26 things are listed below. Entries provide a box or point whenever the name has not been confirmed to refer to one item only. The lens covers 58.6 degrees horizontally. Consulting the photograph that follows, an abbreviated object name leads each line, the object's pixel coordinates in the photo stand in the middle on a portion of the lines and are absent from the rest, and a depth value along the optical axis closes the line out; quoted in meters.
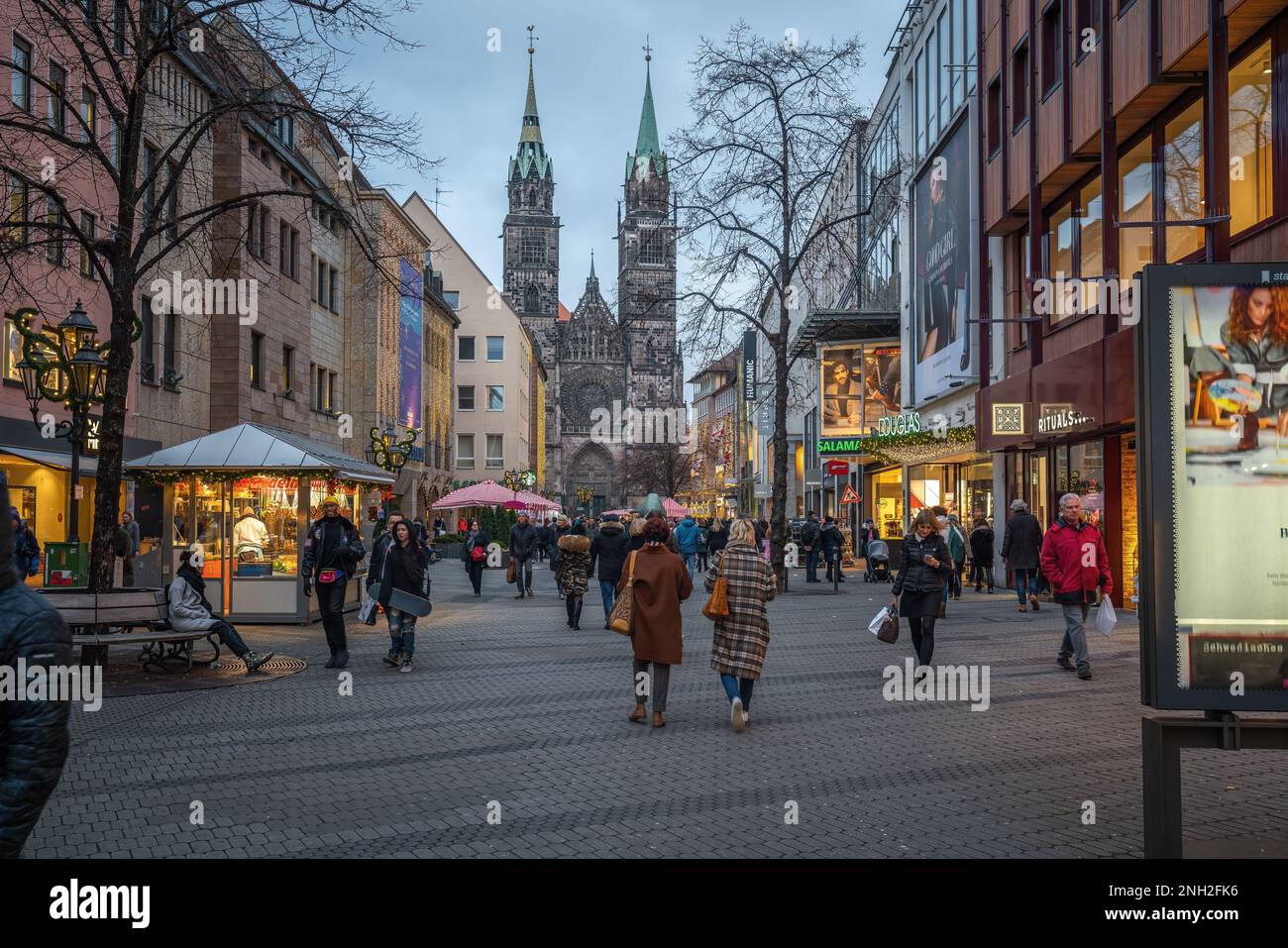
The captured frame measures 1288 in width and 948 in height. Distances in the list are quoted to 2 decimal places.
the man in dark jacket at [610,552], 18.69
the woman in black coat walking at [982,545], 24.52
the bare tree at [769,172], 24.39
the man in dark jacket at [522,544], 24.91
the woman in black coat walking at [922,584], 11.96
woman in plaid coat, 9.38
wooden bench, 11.65
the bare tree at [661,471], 111.94
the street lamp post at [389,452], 28.17
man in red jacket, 11.74
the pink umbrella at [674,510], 50.41
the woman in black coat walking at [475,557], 25.91
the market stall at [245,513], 18.23
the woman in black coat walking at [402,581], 13.19
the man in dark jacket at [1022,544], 19.64
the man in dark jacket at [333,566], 13.20
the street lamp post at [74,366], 14.19
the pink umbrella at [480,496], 32.81
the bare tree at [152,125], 11.77
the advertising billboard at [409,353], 49.91
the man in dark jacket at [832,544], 27.17
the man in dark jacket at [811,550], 30.03
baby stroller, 29.83
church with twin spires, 124.19
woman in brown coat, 9.65
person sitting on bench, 12.61
